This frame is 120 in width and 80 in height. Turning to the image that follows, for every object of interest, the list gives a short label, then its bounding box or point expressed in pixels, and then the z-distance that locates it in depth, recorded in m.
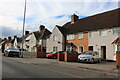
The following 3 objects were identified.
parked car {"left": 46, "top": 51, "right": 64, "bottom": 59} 16.31
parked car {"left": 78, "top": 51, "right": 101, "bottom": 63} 11.85
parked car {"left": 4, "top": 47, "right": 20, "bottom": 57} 17.03
